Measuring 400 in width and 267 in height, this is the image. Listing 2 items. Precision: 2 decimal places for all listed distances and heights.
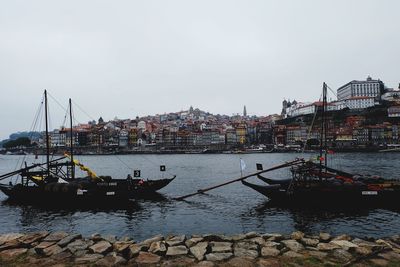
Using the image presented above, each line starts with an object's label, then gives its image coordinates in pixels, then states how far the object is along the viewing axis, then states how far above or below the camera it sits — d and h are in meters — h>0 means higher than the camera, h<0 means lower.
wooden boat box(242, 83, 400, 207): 26.11 -4.47
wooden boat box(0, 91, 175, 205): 28.69 -4.44
